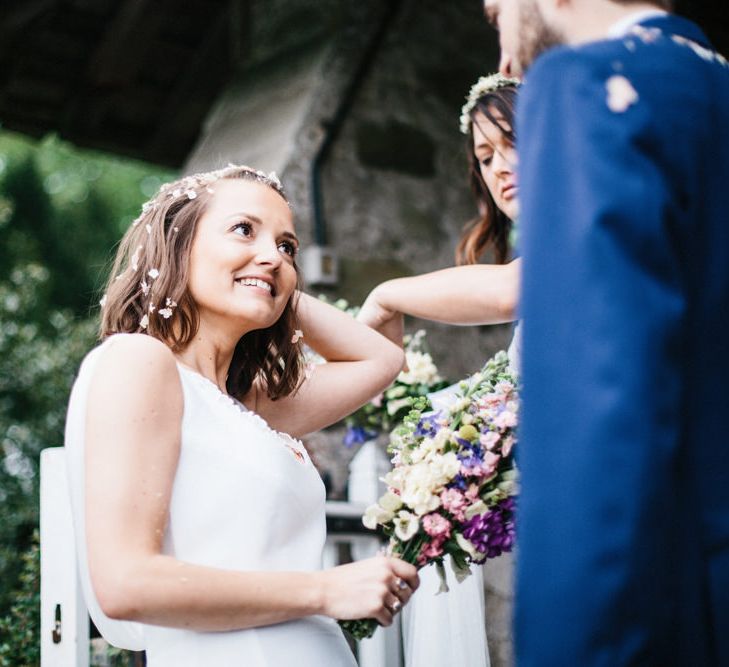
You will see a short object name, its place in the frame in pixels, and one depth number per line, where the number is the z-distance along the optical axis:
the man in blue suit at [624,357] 1.12
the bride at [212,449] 1.62
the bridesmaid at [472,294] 2.33
